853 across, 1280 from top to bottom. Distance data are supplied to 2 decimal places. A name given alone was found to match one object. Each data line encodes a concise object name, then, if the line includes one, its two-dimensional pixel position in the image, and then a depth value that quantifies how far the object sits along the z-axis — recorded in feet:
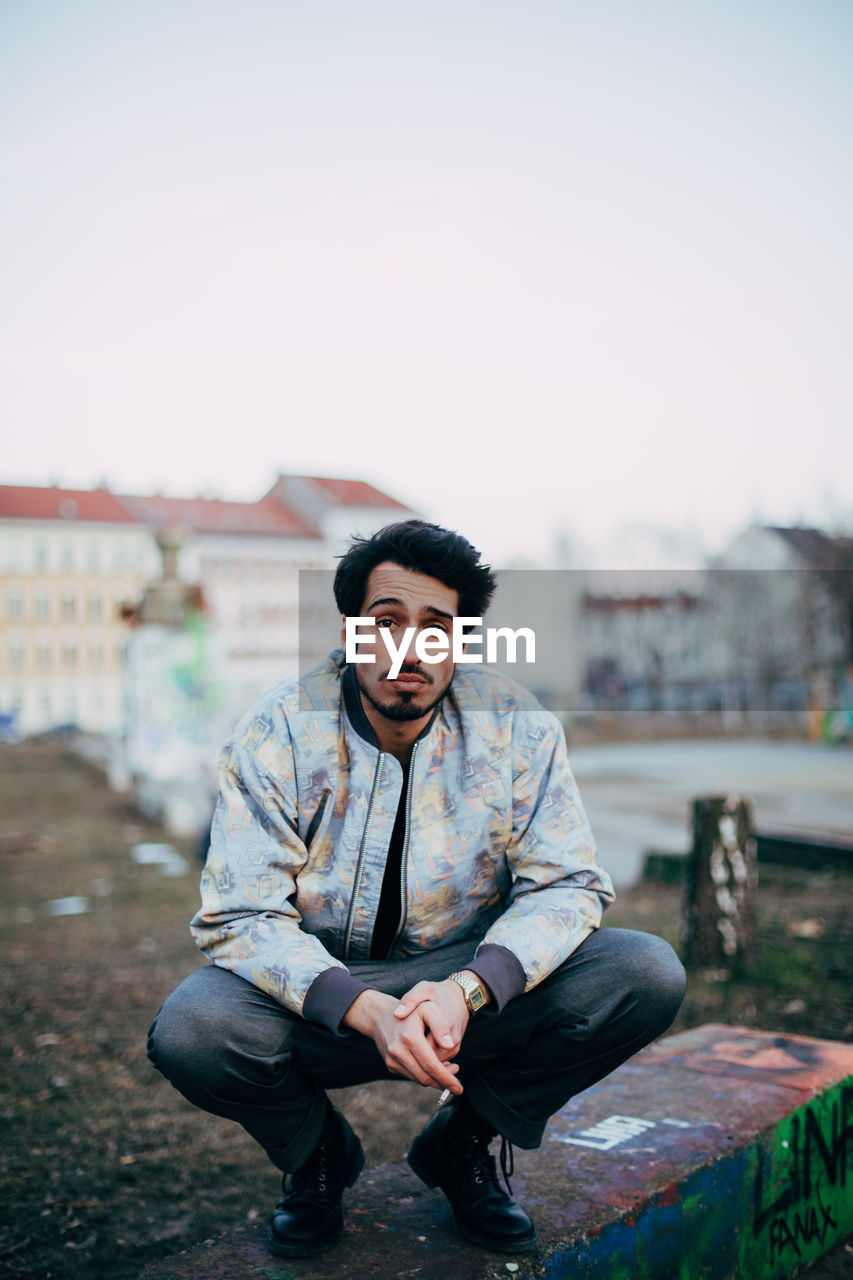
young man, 6.55
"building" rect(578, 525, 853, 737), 113.70
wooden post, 15.37
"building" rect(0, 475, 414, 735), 210.38
